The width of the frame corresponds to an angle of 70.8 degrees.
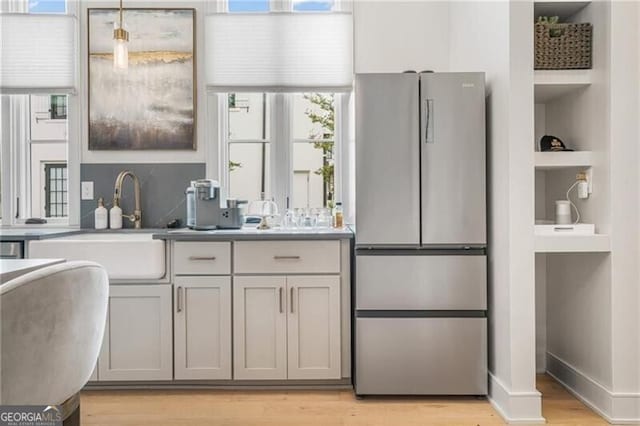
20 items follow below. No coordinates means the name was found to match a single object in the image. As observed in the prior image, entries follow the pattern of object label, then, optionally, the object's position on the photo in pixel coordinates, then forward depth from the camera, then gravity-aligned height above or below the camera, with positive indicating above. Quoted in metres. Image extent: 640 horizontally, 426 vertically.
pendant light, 2.39 +0.86
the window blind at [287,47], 3.13 +1.14
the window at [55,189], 3.28 +0.16
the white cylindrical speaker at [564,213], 2.37 -0.01
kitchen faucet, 3.13 +0.11
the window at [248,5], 3.29 +1.50
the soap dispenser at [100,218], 3.12 -0.05
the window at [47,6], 3.26 +1.49
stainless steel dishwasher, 2.52 -0.22
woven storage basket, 2.32 +0.85
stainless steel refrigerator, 2.44 -0.12
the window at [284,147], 3.29 +0.47
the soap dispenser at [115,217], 3.12 -0.04
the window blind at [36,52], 3.12 +1.11
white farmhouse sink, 2.53 -0.24
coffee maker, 2.85 +0.01
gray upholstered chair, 0.87 -0.26
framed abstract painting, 3.17 +0.95
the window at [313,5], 3.27 +1.50
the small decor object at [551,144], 2.41 +0.36
